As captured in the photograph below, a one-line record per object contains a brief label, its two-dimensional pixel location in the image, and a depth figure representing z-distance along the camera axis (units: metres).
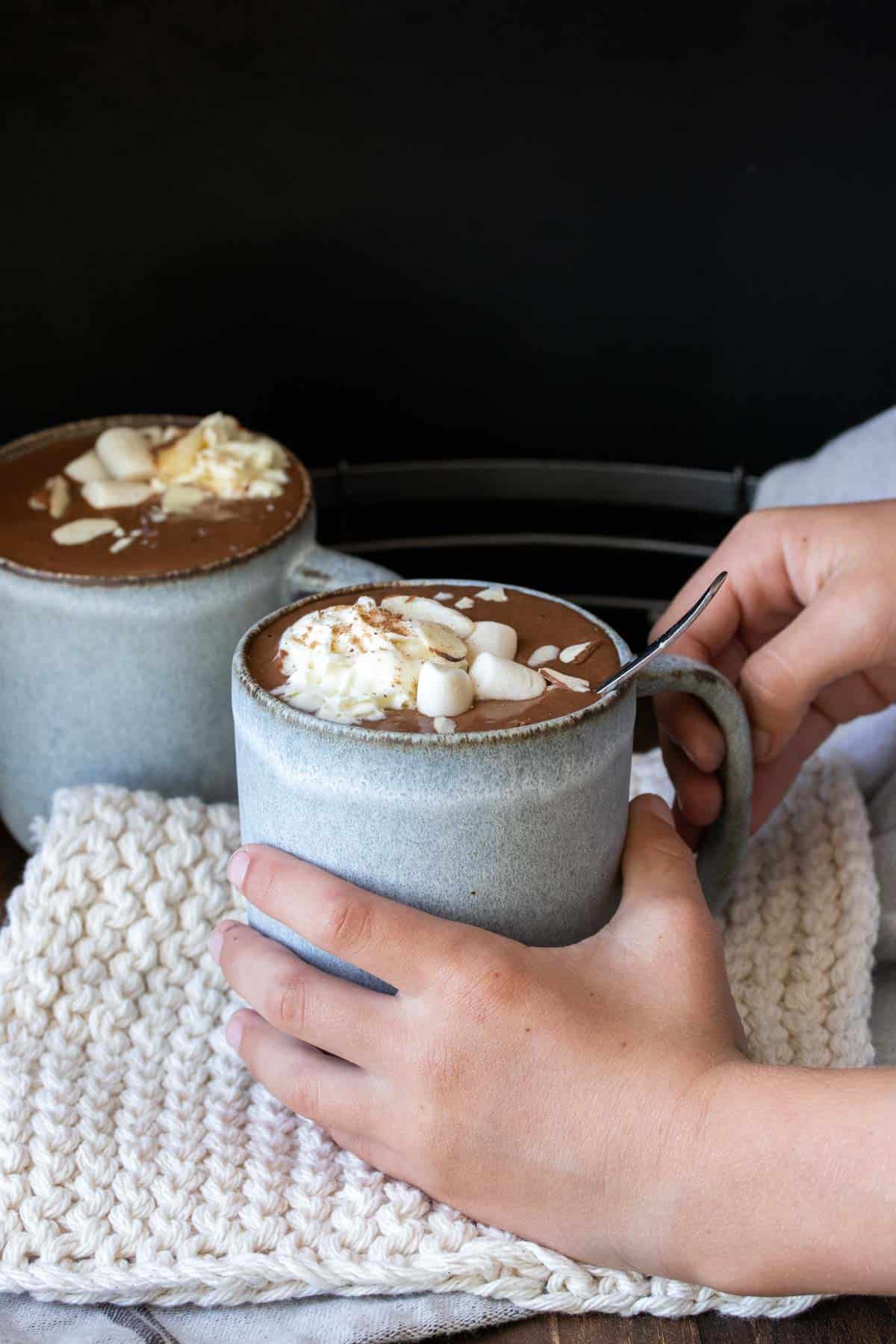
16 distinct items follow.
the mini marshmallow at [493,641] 0.49
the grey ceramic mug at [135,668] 0.61
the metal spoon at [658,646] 0.46
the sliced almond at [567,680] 0.47
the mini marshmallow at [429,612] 0.50
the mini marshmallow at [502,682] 0.46
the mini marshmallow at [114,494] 0.67
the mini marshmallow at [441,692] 0.45
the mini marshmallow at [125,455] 0.70
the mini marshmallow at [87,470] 0.69
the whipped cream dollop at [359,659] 0.46
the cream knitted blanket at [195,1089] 0.45
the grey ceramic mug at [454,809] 0.43
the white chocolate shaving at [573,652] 0.49
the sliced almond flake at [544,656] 0.49
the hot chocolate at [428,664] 0.45
